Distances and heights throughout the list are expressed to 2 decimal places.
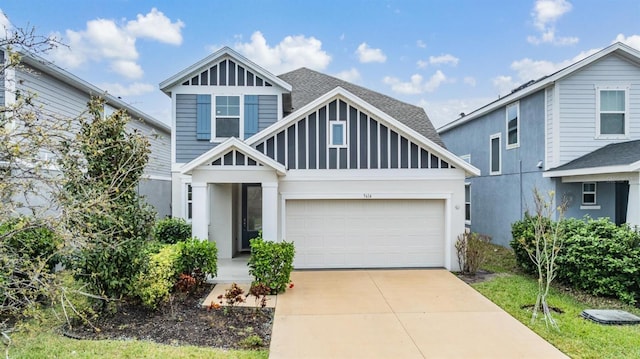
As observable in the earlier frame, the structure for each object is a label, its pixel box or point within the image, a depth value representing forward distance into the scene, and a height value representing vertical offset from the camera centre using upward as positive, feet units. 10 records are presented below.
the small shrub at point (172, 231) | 39.34 -5.53
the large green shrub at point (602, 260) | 25.85 -5.78
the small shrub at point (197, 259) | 28.19 -6.16
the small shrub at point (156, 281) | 22.80 -6.40
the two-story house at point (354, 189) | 35.45 -0.92
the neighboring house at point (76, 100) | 34.76 +9.13
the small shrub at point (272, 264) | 27.91 -6.50
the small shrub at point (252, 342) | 18.98 -8.50
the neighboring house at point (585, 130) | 36.88 +5.20
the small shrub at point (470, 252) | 34.14 -6.77
